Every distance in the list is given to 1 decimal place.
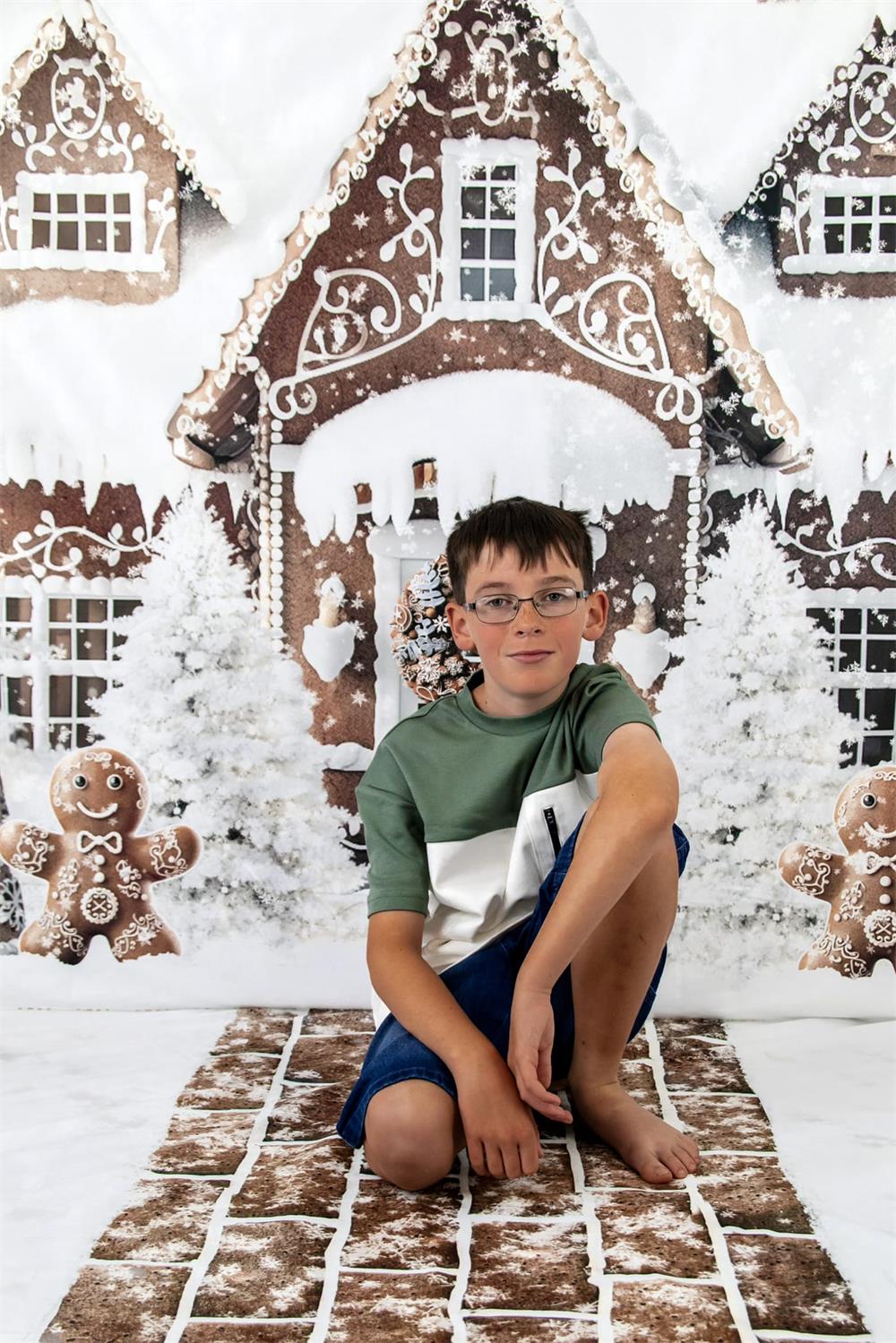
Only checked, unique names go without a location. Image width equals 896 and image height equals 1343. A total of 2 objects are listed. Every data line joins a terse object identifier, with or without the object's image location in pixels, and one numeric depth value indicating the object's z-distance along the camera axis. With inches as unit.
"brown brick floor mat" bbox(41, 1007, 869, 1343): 54.3
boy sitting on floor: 63.2
